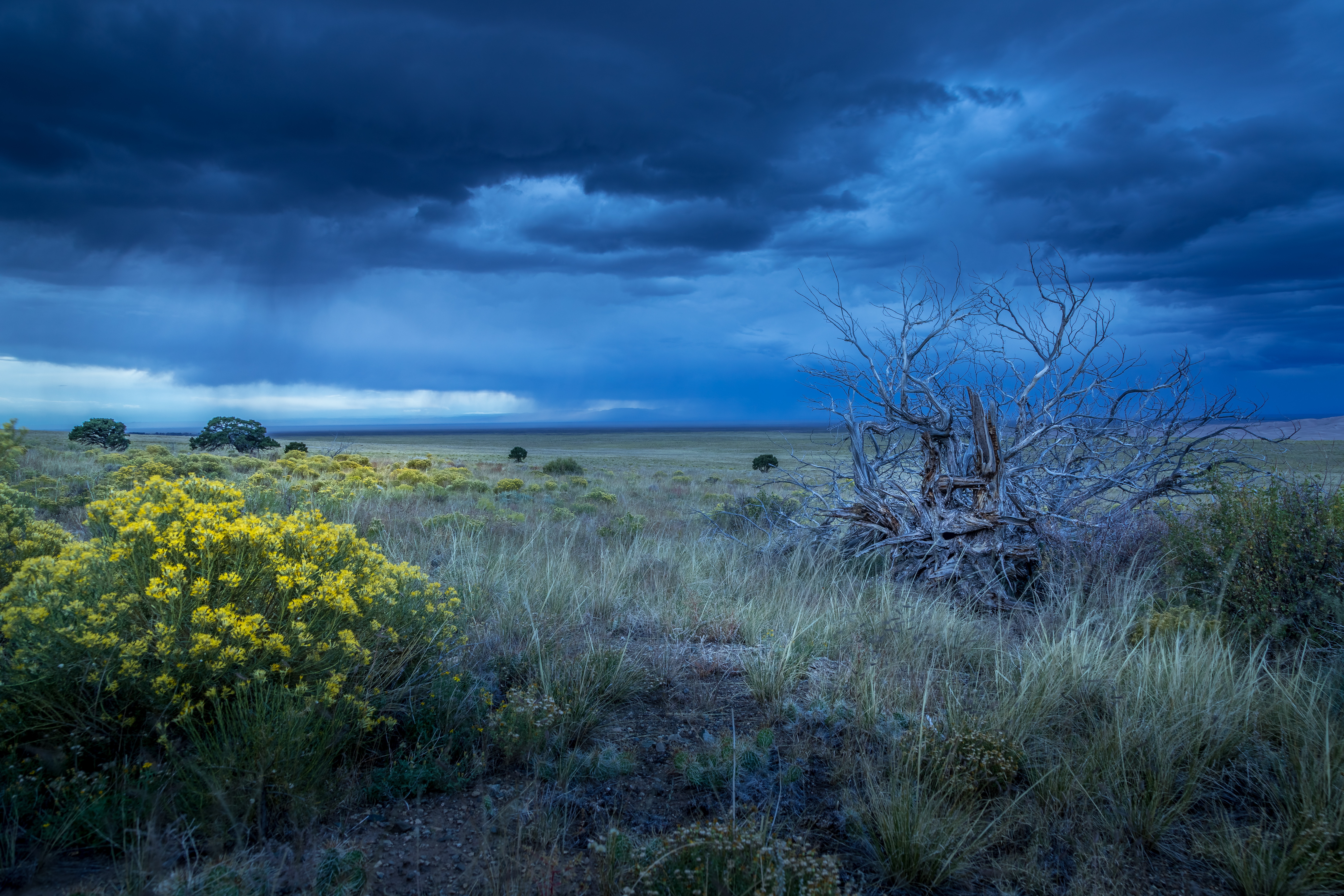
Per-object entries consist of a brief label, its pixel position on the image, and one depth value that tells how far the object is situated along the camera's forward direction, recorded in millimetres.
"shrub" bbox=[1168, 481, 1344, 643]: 4750
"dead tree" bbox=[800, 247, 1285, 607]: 7227
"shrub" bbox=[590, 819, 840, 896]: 2383
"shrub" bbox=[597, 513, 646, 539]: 10430
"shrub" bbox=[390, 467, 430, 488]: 16328
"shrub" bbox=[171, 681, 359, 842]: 2678
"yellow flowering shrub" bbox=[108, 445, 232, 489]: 10086
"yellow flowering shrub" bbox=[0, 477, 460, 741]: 2910
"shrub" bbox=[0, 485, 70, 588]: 4094
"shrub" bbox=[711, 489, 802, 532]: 10508
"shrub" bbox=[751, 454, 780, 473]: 34062
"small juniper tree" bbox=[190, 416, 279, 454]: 29016
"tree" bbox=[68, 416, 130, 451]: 27281
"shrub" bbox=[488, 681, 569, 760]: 3449
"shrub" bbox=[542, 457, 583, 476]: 26406
